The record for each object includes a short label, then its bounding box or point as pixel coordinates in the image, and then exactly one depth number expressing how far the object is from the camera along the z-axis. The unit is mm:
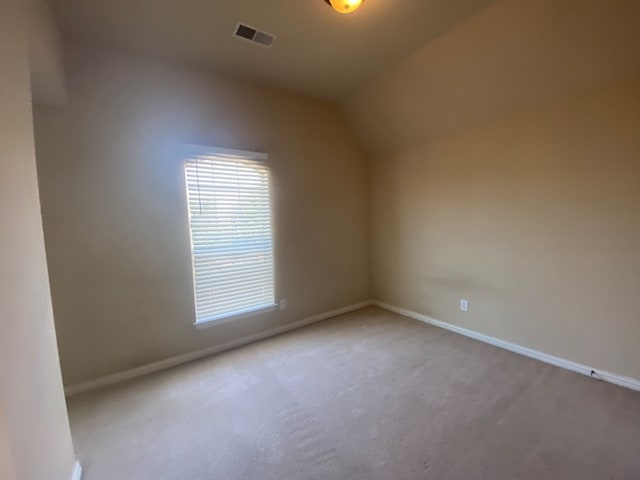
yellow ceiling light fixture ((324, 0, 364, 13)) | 1752
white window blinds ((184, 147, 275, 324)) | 2836
